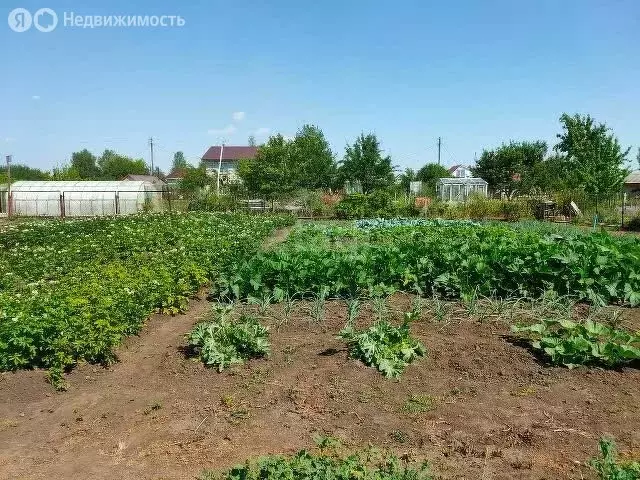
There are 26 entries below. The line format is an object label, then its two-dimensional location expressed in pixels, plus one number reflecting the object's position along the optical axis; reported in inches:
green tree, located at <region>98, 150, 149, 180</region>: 3284.9
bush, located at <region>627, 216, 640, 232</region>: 963.8
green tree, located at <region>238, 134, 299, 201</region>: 1423.5
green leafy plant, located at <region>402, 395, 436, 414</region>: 177.5
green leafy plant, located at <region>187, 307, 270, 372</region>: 215.5
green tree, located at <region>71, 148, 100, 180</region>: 3541.3
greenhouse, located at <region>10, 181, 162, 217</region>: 1414.9
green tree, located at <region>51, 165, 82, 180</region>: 2398.1
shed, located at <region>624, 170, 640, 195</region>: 2417.6
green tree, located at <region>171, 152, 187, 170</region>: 4657.0
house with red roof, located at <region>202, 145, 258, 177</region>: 3191.4
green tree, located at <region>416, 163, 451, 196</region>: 2370.7
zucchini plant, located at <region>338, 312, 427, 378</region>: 205.0
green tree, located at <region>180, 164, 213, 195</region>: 1487.0
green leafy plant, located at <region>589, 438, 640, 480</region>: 119.6
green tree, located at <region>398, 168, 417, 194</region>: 1730.7
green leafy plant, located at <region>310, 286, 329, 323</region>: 264.4
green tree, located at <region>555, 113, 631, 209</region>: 1242.6
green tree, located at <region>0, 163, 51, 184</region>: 2659.2
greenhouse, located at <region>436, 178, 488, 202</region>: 1808.6
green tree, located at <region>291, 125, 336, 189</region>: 1493.6
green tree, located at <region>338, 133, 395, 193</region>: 1466.5
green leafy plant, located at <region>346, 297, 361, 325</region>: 252.3
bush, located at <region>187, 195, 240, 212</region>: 1327.5
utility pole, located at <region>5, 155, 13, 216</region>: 1278.3
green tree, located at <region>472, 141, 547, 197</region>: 1783.6
